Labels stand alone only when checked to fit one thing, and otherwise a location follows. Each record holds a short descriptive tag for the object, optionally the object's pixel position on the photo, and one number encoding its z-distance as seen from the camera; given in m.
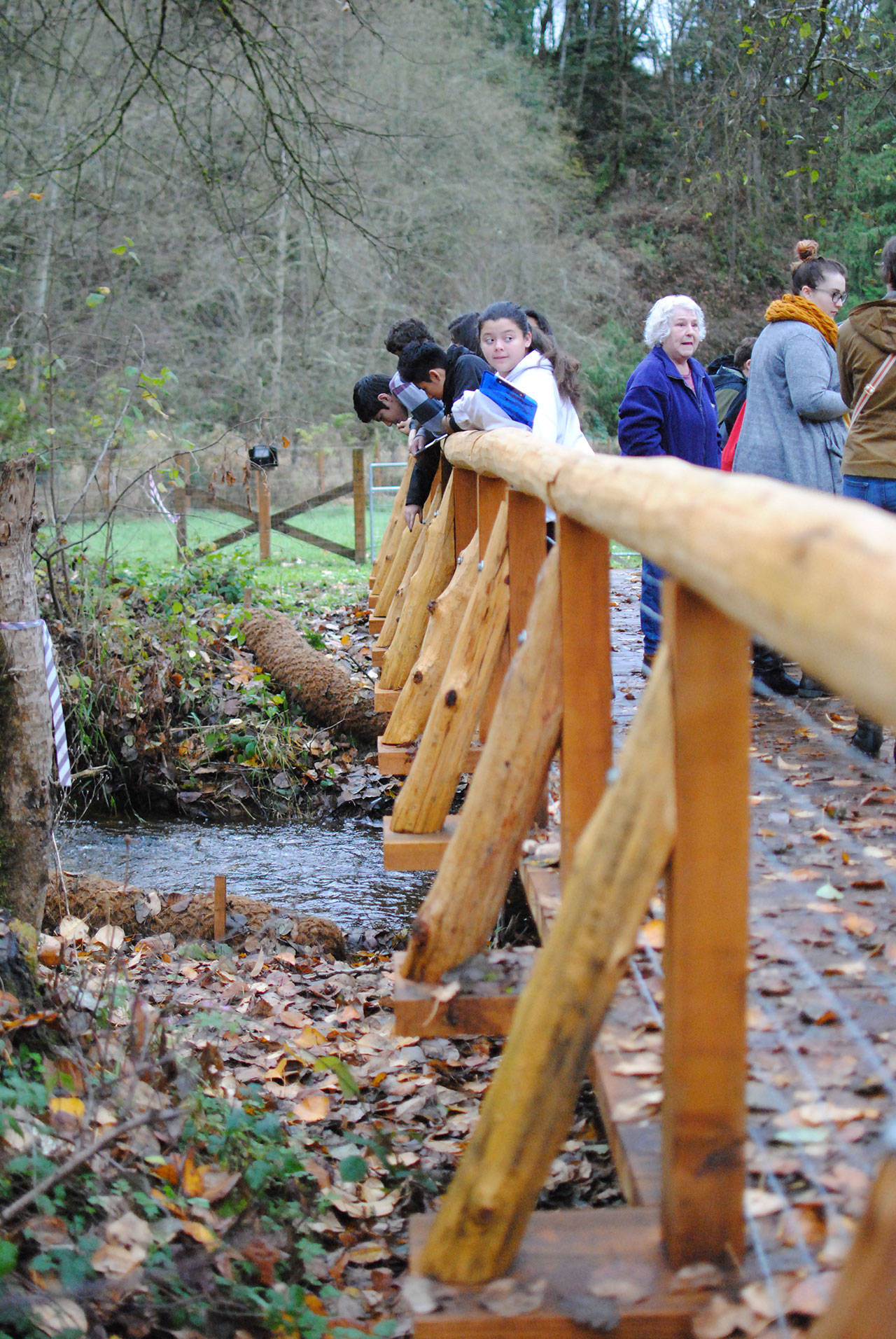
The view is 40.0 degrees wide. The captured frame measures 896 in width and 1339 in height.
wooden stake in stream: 5.09
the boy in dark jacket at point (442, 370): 5.68
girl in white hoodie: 5.08
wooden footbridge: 1.18
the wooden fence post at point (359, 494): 15.59
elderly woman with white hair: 5.36
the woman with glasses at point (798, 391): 5.59
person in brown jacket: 4.70
